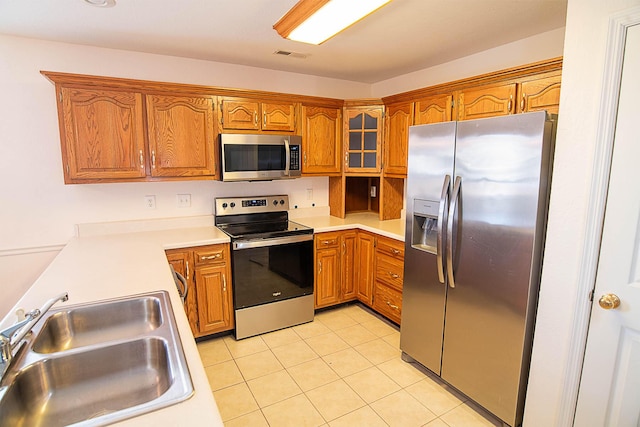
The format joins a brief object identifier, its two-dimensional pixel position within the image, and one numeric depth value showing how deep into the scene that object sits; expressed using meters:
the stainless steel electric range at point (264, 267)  2.84
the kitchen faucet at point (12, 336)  0.99
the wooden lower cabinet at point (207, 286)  2.65
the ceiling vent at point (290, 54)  2.83
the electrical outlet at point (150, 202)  2.98
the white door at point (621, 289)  1.40
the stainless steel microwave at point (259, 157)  2.88
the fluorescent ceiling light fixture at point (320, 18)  1.74
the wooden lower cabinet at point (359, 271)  3.02
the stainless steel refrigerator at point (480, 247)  1.73
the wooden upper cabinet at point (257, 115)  2.92
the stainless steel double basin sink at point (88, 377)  0.97
